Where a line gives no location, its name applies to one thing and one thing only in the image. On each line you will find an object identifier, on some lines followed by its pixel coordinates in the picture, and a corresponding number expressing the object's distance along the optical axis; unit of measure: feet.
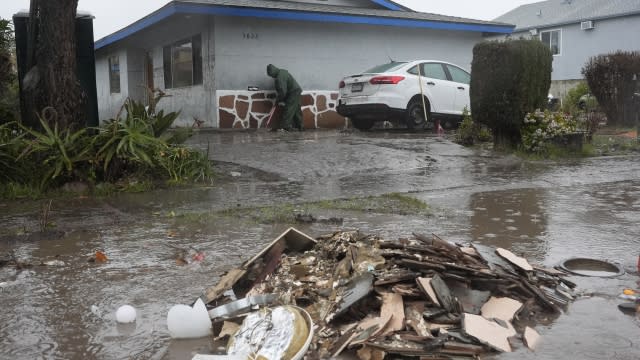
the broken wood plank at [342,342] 9.70
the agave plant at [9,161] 23.11
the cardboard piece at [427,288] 10.82
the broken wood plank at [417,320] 9.97
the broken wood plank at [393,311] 10.11
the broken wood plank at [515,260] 12.75
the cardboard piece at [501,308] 10.93
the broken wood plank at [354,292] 10.68
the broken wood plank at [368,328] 9.76
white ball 11.12
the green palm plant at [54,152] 22.95
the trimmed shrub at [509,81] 34.27
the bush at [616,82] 51.03
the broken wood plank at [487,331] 9.85
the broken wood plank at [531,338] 10.09
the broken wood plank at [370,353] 9.43
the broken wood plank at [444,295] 10.74
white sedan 43.78
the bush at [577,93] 71.05
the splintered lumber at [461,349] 9.55
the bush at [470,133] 39.01
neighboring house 92.68
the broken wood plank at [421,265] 11.75
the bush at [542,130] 34.94
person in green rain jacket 49.98
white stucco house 50.42
